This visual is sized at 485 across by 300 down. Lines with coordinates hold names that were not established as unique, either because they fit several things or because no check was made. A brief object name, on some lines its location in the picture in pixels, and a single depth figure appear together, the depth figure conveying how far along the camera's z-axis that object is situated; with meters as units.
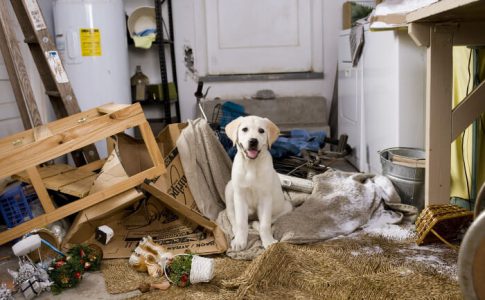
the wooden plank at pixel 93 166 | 2.82
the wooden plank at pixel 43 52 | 2.87
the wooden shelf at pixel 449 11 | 1.50
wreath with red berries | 1.85
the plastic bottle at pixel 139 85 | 4.25
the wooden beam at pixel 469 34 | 1.96
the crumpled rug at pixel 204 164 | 2.72
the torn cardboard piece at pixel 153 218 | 2.23
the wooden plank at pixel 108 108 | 2.59
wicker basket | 2.00
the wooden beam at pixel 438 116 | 1.96
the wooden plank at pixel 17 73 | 2.79
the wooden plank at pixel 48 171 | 2.35
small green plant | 1.83
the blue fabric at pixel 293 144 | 3.31
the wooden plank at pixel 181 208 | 2.24
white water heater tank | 3.31
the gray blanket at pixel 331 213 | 2.28
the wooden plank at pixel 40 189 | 2.10
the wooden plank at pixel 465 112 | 2.04
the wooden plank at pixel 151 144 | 2.40
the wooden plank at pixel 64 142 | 2.03
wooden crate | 2.08
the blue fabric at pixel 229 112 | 3.77
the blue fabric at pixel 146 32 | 4.25
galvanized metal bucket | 2.50
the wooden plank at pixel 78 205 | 2.13
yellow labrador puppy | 2.22
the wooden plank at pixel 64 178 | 2.40
